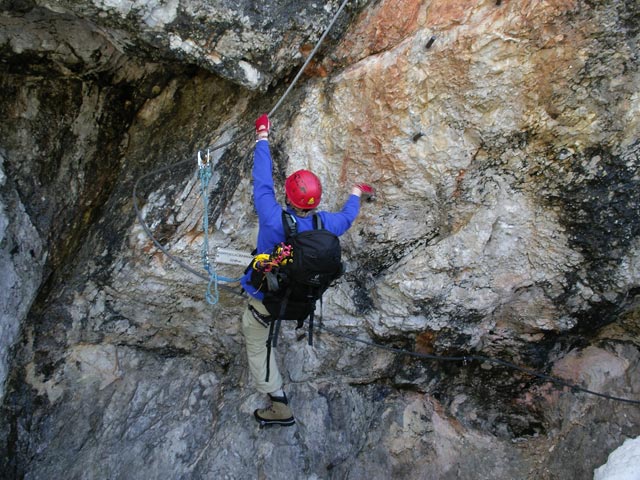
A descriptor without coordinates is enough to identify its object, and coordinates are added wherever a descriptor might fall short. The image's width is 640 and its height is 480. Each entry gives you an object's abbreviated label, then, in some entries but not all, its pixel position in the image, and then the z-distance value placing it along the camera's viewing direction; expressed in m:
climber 4.09
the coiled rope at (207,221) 4.33
